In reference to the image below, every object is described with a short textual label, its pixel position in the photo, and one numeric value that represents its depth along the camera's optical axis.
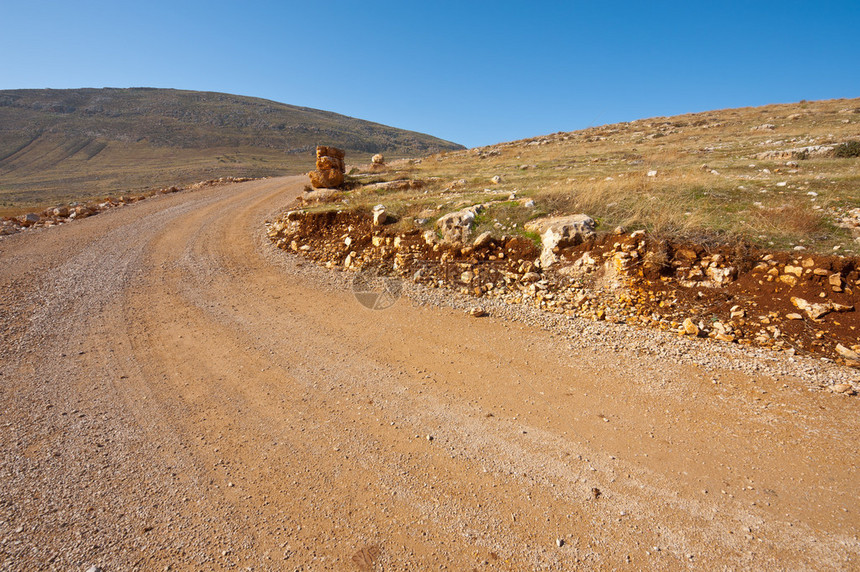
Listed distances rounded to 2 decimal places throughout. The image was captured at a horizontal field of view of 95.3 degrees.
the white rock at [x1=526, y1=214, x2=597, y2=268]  8.25
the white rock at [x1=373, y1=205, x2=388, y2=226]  10.71
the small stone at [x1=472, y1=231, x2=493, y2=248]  8.98
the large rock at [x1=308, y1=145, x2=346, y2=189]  18.31
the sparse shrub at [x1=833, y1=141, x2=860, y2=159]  12.86
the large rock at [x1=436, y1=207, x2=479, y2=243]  9.33
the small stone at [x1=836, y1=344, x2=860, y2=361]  4.88
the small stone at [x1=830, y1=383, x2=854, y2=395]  4.42
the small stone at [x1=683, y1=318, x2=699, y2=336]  5.85
